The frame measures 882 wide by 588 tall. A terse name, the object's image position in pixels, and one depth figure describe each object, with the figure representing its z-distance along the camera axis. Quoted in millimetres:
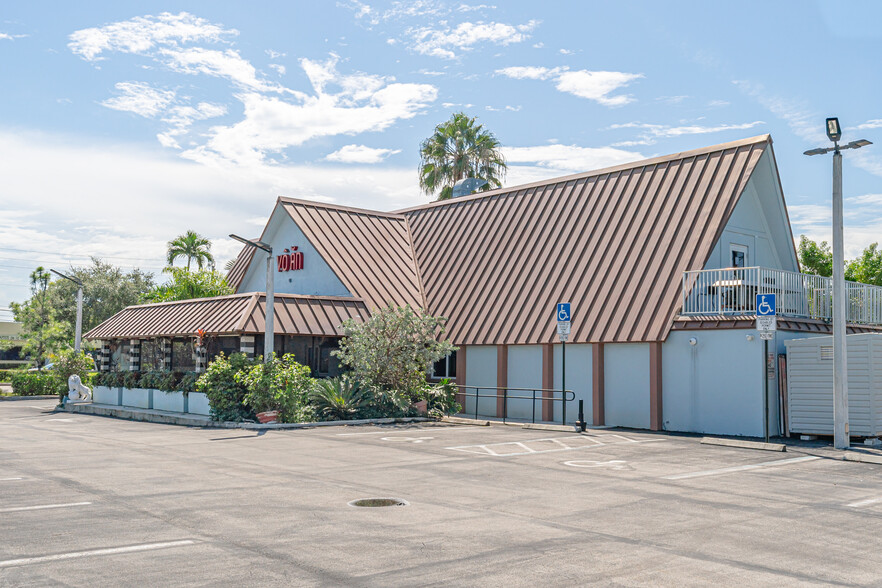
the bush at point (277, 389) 21547
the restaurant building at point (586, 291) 20984
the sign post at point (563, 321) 20000
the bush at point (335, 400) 22469
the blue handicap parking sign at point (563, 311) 19945
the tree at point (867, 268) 46156
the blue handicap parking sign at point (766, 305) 16859
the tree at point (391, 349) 23656
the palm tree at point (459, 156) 45156
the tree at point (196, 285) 36000
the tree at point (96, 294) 56562
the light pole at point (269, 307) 22359
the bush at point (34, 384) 40344
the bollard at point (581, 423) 20430
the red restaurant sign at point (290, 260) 30469
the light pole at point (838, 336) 17250
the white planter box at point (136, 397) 27984
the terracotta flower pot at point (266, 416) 21453
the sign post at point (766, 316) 16828
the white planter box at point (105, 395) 30391
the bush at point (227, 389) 22203
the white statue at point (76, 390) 31156
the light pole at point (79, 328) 34125
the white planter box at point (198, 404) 24203
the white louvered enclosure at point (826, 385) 18250
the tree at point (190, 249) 55594
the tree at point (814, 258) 47188
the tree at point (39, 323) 46594
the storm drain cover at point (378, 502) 10186
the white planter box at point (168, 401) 25797
